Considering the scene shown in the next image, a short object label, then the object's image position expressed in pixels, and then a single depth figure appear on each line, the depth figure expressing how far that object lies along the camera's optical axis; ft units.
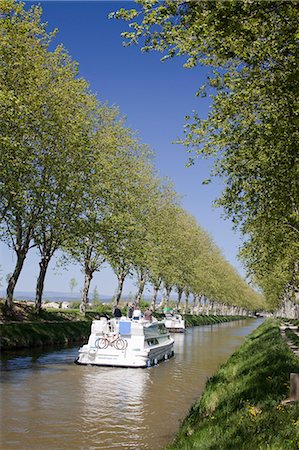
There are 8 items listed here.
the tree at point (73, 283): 584.32
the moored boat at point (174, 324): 212.84
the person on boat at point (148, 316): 124.21
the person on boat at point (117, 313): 117.91
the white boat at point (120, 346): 94.32
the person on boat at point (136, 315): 117.08
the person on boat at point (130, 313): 125.70
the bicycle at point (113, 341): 96.32
